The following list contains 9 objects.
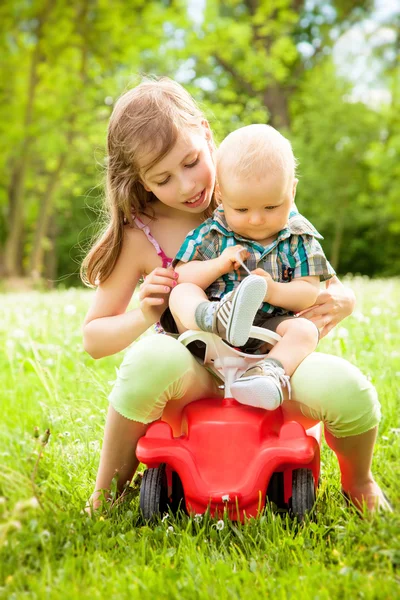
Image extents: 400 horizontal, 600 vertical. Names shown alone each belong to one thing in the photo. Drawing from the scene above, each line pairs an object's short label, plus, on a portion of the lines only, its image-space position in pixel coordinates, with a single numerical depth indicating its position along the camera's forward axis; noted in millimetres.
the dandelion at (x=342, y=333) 3799
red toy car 2105
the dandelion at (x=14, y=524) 1670
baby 2178
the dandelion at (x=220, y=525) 2076
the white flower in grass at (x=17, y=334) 4379
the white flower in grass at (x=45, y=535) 1969
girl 2150
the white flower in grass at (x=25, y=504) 1721
